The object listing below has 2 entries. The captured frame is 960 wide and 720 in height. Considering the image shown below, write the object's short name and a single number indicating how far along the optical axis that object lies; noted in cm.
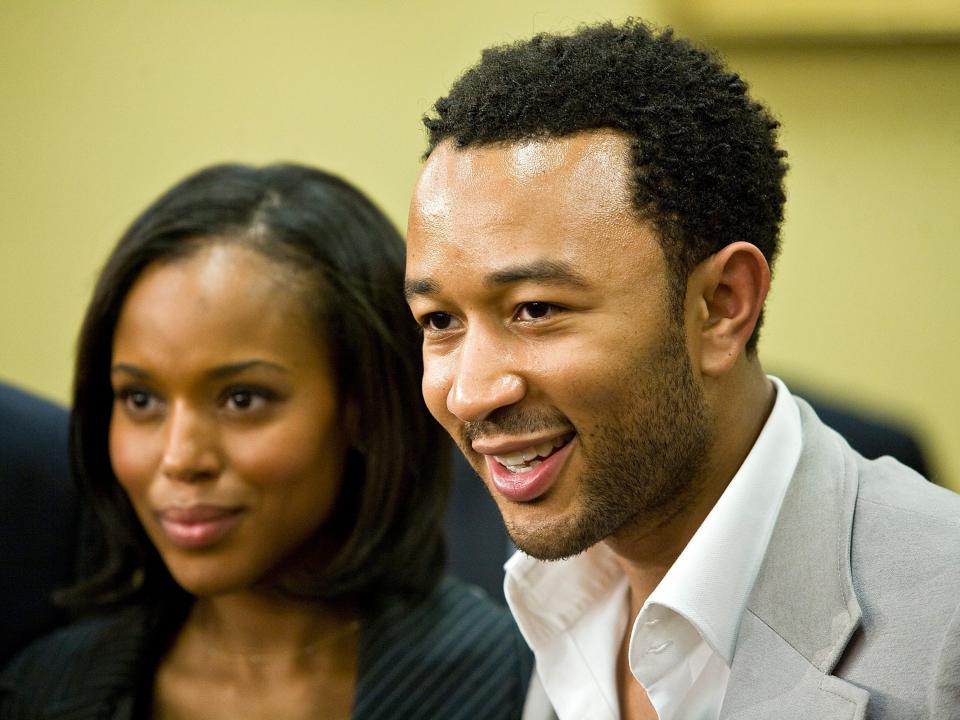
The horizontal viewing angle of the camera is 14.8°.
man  162
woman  181
